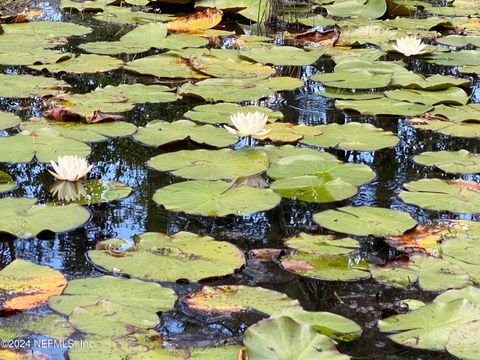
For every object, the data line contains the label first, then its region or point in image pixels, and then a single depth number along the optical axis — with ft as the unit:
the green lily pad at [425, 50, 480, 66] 33.42
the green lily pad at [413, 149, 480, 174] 21.67
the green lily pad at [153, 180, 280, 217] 18.80
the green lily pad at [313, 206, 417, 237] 17.92
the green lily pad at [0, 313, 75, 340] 13.23
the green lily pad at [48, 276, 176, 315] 14.20
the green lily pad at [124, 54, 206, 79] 30.58
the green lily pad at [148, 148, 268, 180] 20.83
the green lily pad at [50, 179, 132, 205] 19.38
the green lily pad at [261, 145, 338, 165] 21.74
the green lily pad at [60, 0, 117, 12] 42.90
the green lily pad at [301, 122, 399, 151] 23.32
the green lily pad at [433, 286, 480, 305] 14.78
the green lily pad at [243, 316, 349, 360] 12.26
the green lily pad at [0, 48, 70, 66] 31.07
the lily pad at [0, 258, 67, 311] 14.25
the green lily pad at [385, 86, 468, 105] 27.55
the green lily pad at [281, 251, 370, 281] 15.90
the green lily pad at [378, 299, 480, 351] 13.50
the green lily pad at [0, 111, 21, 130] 24.05
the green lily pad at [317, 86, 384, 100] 28.37
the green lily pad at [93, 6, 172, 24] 40.65
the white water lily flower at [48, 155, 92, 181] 19.79
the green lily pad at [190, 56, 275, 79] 30.42
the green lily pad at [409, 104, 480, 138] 24.92
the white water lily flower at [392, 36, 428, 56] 33.58
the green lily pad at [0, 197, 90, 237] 17.31
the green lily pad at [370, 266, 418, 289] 15.79
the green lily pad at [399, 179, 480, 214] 19.40
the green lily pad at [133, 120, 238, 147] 23.16
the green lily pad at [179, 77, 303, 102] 27.58
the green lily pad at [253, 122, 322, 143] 23.72
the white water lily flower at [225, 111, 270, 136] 22.00
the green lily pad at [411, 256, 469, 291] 15.65
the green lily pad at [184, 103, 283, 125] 25.25
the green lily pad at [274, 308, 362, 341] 13.62
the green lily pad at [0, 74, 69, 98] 27.25
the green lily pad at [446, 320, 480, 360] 13.05
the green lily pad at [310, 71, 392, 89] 29.25
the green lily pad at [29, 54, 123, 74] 30.35
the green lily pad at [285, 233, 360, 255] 16.92
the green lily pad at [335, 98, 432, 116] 26.68
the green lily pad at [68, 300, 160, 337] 13.30
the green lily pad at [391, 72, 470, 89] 28.81
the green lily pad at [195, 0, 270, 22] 41.06
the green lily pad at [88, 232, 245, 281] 15.65
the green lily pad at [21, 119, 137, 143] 23.53
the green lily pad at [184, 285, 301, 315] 14.43
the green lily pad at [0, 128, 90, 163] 21.65
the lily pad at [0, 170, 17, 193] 19.76
